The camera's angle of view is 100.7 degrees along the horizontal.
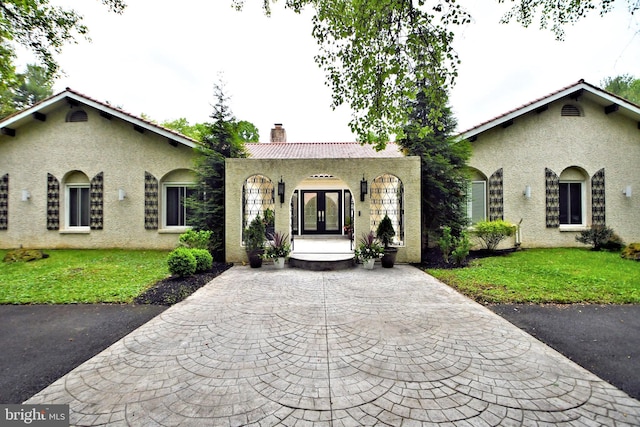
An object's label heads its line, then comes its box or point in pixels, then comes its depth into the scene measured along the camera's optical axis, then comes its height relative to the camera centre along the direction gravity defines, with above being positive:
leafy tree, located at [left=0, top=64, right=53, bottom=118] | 23.53 +11.66
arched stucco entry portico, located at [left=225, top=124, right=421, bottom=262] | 8.45 +0.94
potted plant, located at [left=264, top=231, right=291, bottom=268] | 7.89 -1.08
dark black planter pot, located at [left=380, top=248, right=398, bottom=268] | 7.86 -1.28
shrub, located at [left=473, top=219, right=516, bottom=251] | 9.37 -0.60
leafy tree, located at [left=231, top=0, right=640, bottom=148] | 4.87 +3.47
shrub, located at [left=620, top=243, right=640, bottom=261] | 8.36 -1.26
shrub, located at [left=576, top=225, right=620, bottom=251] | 9.67 -0.84
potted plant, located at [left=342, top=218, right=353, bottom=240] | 14.08 -0.63
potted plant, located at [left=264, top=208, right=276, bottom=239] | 13.15 -0.21
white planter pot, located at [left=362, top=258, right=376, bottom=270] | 7.72 -1.41
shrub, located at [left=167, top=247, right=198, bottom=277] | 6.49 -1.14
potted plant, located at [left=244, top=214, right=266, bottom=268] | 7.92 -0.81
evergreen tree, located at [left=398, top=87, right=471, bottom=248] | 8.91 +1.36
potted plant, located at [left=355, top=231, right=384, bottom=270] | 7.75 -1.08
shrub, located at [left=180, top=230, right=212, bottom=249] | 8.01 -0.68
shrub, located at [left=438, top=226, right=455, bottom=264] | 8.21 -0.87
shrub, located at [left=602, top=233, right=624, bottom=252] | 9.68 -1.13
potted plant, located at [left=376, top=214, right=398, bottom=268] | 7.88 -0.77
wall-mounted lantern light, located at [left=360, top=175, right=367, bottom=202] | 8.49 +0.87
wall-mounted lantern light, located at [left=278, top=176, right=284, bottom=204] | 8.45 +0.89
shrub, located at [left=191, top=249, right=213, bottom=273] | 7.08 -1.18
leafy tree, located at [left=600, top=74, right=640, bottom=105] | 24.48 +12.11
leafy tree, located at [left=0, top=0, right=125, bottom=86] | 7.12 +5.51
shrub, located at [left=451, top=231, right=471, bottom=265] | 7.83 -1.07
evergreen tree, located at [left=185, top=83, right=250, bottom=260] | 8.80 +1.67
